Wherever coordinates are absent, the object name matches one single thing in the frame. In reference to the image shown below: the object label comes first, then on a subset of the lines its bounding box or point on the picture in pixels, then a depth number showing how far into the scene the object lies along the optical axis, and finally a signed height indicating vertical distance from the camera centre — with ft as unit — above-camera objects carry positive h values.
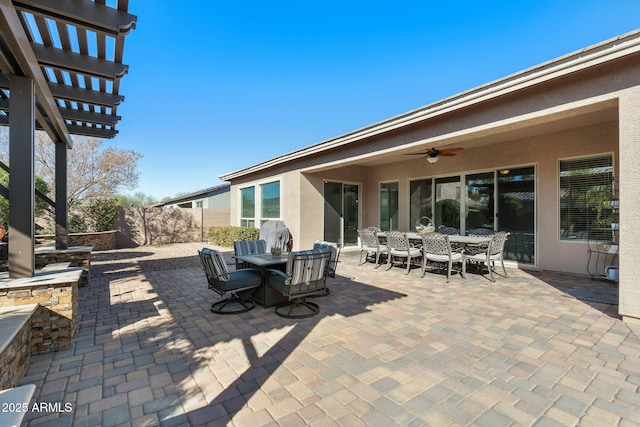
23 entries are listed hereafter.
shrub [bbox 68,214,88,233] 35.35 -1.25
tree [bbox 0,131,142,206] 43.96 +7.97
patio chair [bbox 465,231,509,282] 18.47 -2.58
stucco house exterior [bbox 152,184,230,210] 57.40 +3.78
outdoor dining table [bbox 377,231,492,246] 18.95 -1.70
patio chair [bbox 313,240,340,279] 15.89 -2.01
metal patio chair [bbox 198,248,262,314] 12.49 -3.15
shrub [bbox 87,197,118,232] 37.01 +0.13
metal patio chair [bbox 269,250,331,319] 11.82 -2.83
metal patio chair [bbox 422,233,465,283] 18.81 -2.50
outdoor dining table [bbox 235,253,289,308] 13.71 -3.35
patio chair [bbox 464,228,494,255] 19.69 -2.38
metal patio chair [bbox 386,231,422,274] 20.85 -2.44
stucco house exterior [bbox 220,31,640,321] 11.12 +3.63
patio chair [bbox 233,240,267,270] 16.63 -2.06
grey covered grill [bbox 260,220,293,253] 26.23 -1.90
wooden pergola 9.07 +6.08
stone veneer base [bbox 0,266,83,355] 9.10 -2.98
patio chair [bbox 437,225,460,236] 25.07 -1.40
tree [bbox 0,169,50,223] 24.99 +1.37
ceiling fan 20.90 +4.55
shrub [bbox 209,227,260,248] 34.17 -2.61
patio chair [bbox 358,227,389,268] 22.93 -2.39
